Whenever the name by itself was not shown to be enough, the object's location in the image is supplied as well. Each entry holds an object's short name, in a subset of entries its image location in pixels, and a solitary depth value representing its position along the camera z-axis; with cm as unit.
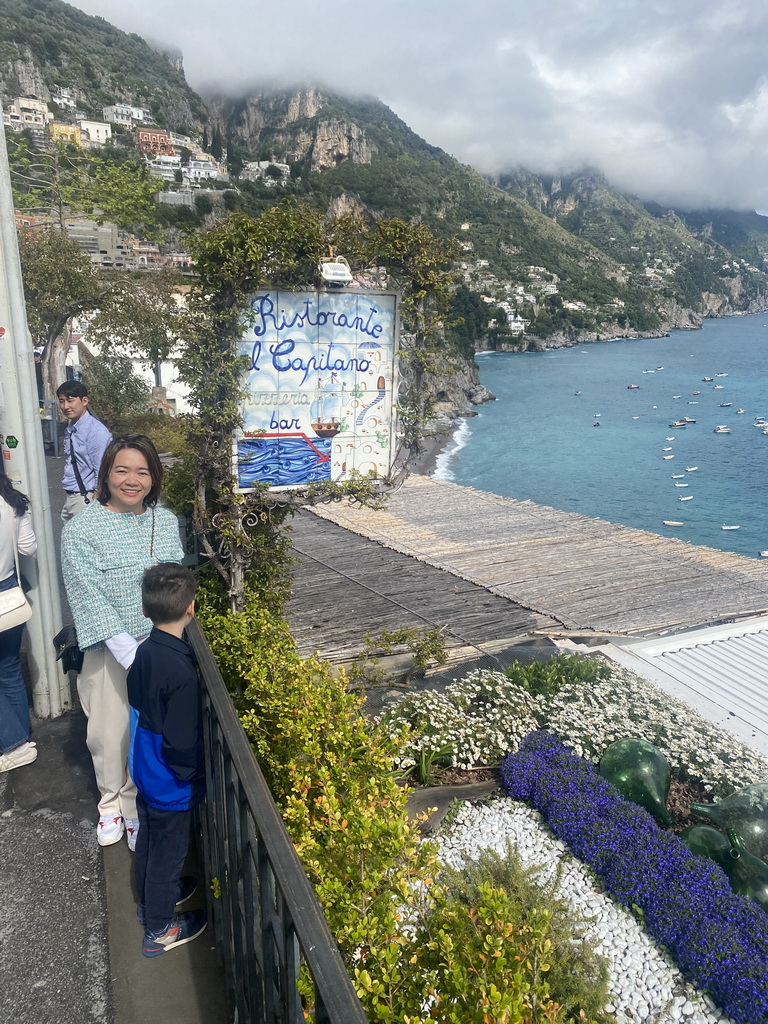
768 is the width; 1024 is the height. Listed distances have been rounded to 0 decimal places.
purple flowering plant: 351
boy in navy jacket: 252
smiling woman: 301
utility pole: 382
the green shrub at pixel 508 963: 194
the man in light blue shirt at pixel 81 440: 491
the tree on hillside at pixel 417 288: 435
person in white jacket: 364
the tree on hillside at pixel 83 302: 1781
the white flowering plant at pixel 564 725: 517
